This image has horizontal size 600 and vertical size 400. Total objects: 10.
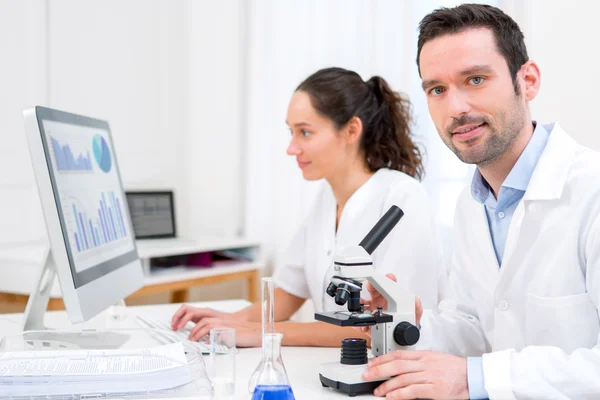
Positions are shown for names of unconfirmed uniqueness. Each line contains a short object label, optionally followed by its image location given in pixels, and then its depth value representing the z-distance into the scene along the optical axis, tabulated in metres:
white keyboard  1.38
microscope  1.11
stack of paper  1.01
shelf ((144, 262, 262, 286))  2.87
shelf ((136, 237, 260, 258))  2.91
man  1.08
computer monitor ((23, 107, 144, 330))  1.28
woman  1.92
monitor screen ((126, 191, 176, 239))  3.23
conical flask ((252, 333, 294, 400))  1.02
